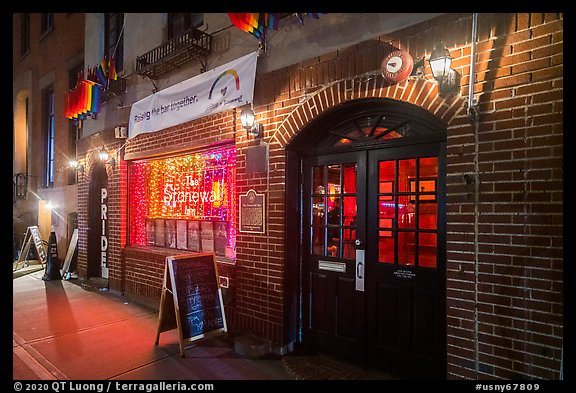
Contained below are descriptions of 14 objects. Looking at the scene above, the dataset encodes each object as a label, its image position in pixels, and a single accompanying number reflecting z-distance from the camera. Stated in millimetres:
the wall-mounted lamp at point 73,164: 11313
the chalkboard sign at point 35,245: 11367
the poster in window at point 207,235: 6559
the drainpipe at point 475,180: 3338
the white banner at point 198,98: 5309
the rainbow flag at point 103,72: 8156
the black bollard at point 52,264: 9531
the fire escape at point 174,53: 6035
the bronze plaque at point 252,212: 5098
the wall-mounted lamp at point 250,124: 5172
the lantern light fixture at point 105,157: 8273
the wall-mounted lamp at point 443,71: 3393
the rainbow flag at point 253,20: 4562
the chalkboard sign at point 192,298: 5031
